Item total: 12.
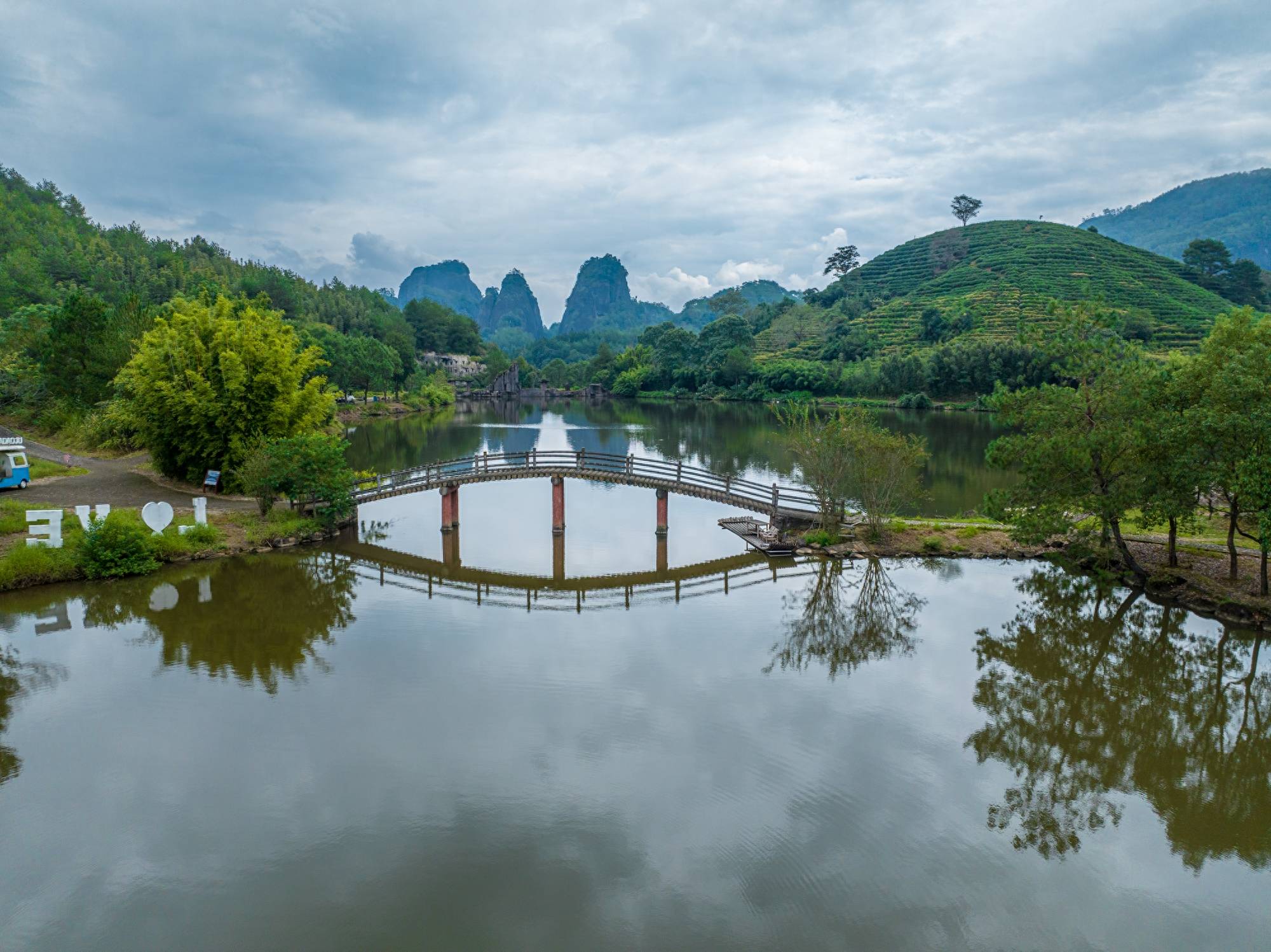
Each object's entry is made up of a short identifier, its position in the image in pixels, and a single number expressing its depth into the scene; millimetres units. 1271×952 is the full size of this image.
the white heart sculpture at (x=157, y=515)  19156
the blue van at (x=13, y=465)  23000
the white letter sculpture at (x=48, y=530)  17797
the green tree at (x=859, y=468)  21578
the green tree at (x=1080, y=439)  17766
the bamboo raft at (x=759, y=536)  21469
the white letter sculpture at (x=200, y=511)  20250
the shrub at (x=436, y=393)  81438
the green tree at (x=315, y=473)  21578
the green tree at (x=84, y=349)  34000
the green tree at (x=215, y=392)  24406
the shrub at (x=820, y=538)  21547
